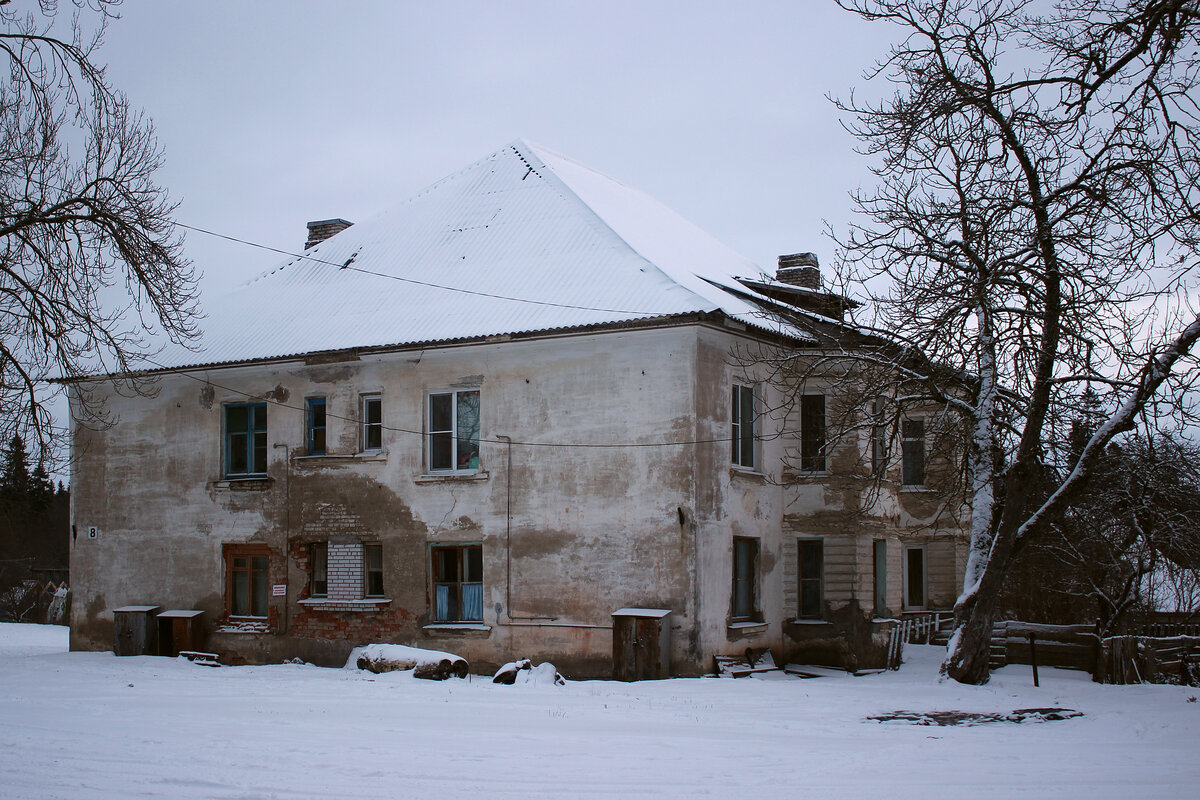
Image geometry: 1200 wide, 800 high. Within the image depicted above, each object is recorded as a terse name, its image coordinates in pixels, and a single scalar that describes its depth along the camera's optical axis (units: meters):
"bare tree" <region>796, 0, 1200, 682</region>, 13.90
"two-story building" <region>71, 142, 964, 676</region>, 18.45
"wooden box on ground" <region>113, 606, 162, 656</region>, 21.88
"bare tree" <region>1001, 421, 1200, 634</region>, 17.95
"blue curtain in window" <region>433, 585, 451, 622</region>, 19.92
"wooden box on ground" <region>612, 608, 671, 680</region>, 17.34
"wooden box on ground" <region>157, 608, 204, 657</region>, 21.64
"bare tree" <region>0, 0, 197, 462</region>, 14.98
